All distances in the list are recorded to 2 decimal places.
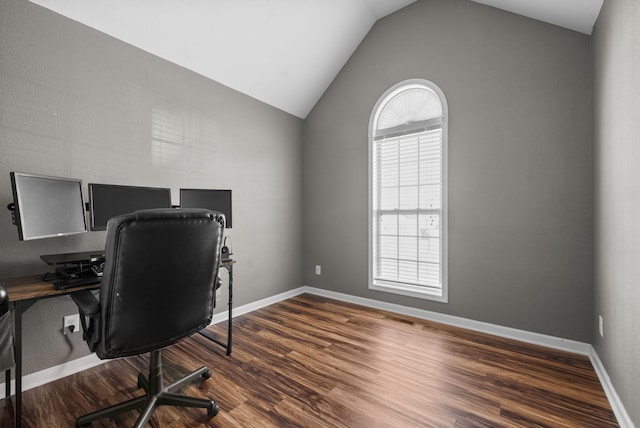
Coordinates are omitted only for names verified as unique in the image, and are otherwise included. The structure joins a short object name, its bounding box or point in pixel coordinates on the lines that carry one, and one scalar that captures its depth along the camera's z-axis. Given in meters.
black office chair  1.29
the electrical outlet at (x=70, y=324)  2.12
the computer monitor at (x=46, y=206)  1.62
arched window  3.15
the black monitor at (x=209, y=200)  2.60
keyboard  1.59
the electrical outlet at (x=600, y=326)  2.07
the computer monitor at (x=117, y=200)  2.05
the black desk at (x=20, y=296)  1.42
